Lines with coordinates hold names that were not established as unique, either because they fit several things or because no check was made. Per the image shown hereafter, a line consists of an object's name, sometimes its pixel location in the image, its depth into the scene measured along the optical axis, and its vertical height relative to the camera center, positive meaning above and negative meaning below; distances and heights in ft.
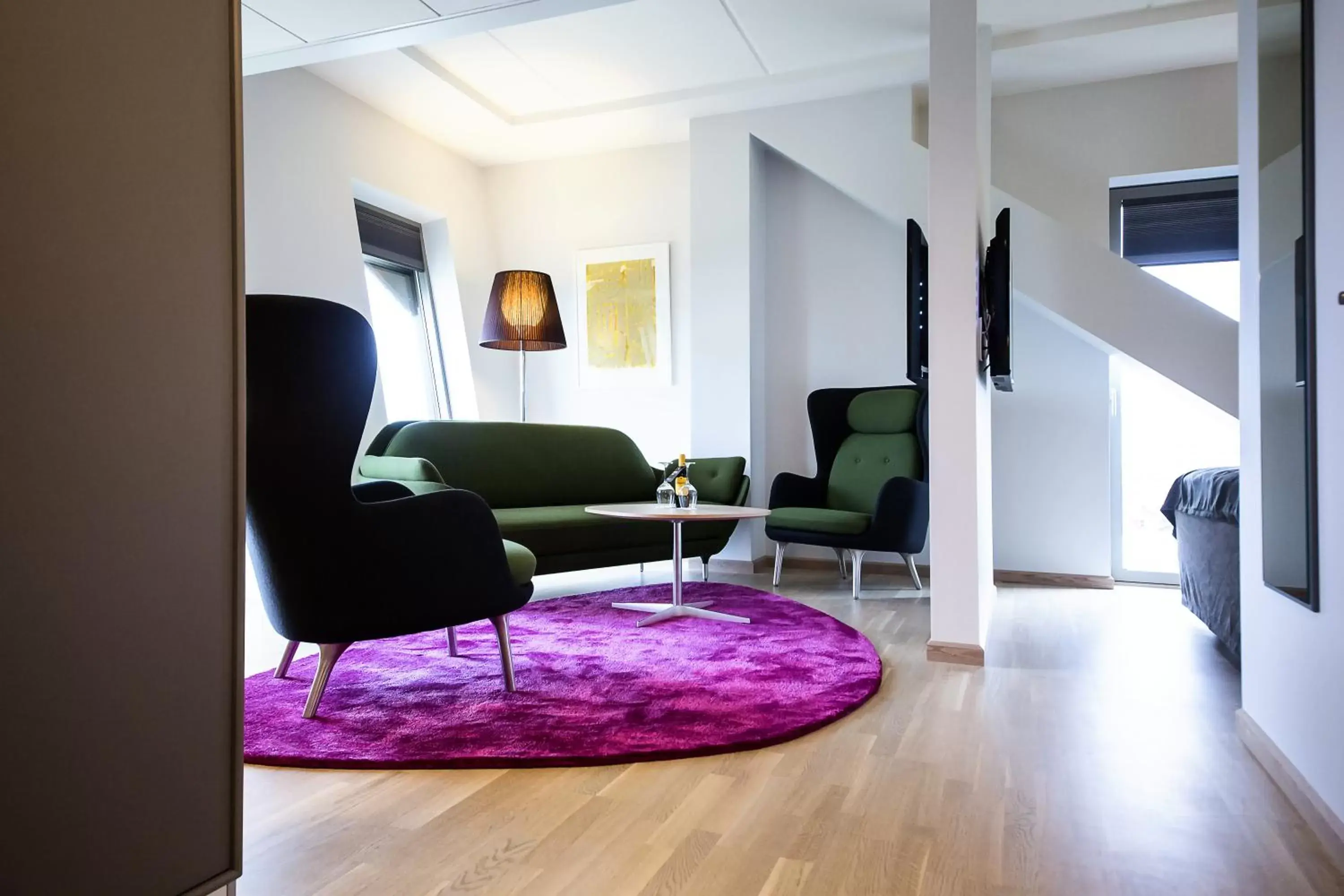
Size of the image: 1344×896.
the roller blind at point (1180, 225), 15.25 +4.00
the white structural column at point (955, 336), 9.59 +1.28
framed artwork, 18.30 +2.93
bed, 8.72 -1.17
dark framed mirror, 5.47 +0.98
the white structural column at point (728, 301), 16.83 +2.98
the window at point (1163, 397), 15.24 +0.87
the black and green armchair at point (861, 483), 13.78 -0.63
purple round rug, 6.57 -2.31
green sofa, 12.50 -0.49
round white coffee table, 10.87 -0.86
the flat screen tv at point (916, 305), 10.43 +1.76
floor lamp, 16.25 +2.65
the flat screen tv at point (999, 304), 10.11 +1.71
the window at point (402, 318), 17.62 +2.93
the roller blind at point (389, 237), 17.15 +4.52
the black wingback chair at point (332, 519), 6.47 -0.56
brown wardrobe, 3.03 +0.02
